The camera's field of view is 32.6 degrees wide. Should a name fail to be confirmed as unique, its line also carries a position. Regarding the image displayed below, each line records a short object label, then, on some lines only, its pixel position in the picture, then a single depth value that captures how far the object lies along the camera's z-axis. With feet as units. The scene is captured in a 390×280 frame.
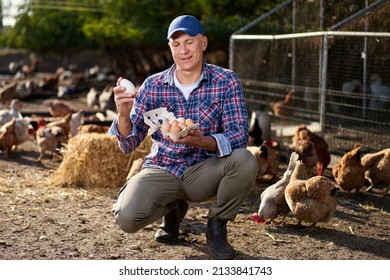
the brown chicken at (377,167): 21.25
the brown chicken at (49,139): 27.61
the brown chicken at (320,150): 24.03
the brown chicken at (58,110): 38.21
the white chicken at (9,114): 35.01
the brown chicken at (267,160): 22.24
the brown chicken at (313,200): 16.51
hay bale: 22.50
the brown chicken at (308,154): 21.85
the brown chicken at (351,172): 20.89
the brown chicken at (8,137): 28.50
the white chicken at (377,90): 27.43
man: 14.02
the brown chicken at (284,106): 34.01
